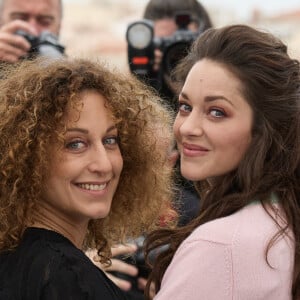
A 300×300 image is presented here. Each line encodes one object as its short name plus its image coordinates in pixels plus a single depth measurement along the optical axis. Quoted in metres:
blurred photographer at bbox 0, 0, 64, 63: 2.88
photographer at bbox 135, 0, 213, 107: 3.43
